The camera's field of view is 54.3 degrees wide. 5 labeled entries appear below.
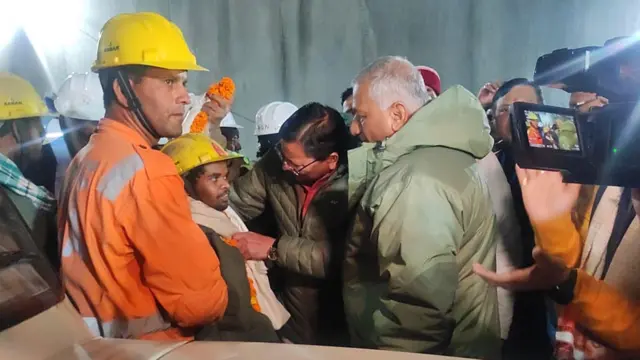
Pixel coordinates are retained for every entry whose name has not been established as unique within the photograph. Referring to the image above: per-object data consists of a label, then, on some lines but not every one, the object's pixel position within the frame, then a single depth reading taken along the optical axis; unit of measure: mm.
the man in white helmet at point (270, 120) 4556
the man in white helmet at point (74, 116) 3002
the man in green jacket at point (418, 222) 1870
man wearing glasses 2688
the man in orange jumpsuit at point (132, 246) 1665
